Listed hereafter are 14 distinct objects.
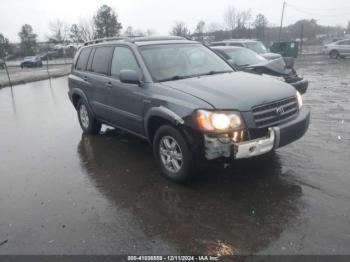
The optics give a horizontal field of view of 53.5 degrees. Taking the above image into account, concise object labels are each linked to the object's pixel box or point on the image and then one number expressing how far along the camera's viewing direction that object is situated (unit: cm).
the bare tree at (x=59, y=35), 7869
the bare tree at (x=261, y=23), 5834
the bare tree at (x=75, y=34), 6575
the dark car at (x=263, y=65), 897
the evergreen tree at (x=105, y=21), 6366
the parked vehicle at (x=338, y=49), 2564
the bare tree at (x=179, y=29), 4991
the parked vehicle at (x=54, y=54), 6380
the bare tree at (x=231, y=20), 7080
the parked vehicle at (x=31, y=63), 4056
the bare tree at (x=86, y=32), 6296
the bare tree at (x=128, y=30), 7369
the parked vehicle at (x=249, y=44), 1517
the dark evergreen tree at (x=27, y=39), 7500
